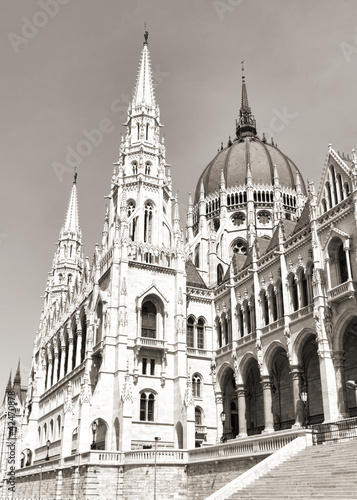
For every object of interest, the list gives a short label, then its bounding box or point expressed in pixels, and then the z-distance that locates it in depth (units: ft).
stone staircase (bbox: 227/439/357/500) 69.58
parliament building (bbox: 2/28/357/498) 115.24
